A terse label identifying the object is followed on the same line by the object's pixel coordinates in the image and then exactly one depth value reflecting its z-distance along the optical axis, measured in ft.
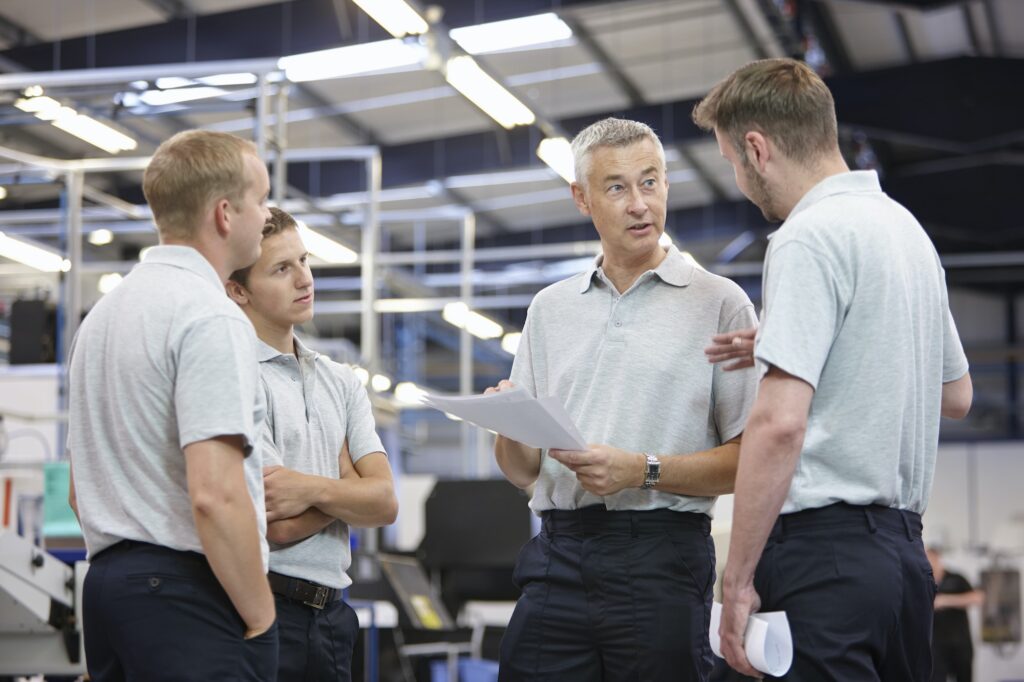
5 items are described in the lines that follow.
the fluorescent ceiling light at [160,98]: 22.96
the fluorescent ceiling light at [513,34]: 34.40
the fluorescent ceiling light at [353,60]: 22.84
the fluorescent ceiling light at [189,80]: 21.35
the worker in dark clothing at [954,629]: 30.12
